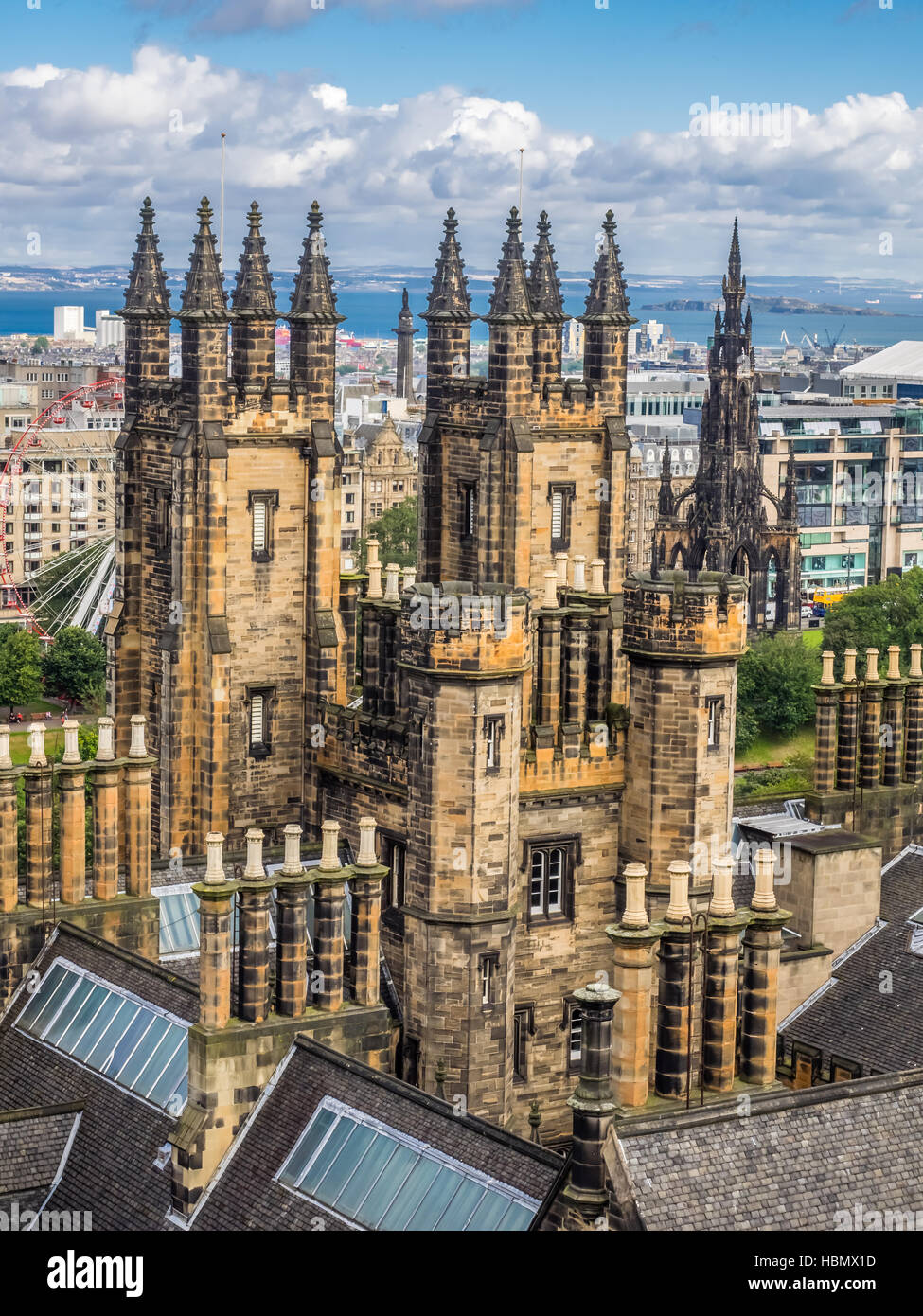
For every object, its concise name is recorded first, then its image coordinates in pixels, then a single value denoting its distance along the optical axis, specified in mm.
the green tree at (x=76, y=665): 185625
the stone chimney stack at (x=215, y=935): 51312
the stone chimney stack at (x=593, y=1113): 43566
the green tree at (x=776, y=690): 170250
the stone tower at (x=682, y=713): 65438
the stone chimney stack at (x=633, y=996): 46625
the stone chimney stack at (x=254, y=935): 52594
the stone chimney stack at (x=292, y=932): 53375
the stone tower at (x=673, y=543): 196750
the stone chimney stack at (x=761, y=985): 49594
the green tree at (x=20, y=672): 180000
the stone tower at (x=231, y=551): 76062
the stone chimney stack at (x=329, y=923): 53906
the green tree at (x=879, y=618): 176125
